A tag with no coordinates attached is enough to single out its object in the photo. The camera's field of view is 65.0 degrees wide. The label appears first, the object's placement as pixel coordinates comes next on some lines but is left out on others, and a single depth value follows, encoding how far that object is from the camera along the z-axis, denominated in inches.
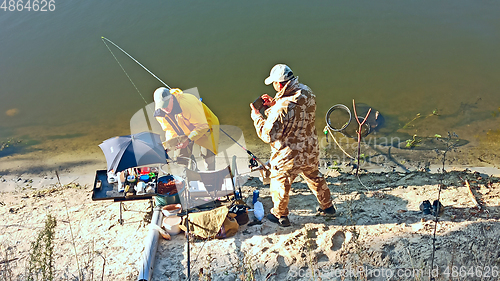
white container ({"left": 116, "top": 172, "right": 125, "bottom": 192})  203.0
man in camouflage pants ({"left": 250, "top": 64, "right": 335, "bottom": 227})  169.9
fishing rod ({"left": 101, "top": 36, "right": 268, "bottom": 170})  216.7
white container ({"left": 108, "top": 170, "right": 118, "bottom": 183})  207.5
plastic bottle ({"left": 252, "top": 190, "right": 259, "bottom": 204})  214.7
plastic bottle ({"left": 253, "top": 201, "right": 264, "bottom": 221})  201.2
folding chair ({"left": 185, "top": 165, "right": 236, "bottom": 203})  205.6
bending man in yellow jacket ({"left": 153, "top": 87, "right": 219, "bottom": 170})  219.8
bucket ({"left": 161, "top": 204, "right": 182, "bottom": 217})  198.2
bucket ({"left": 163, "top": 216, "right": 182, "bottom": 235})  192.7
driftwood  192.3
